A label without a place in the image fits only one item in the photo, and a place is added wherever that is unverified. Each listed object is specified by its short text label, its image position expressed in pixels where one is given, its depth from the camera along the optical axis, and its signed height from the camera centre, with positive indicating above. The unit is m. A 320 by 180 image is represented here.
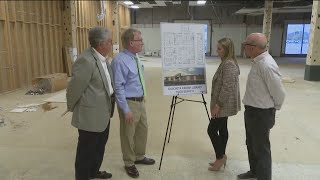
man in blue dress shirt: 2.70 -0.48
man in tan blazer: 2.33 -0.44
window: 18.69 +0.09
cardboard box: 7.20 -1.03
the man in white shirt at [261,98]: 2.41 -0.46
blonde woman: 2.75 -0.45
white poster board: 3.06 -0.19
